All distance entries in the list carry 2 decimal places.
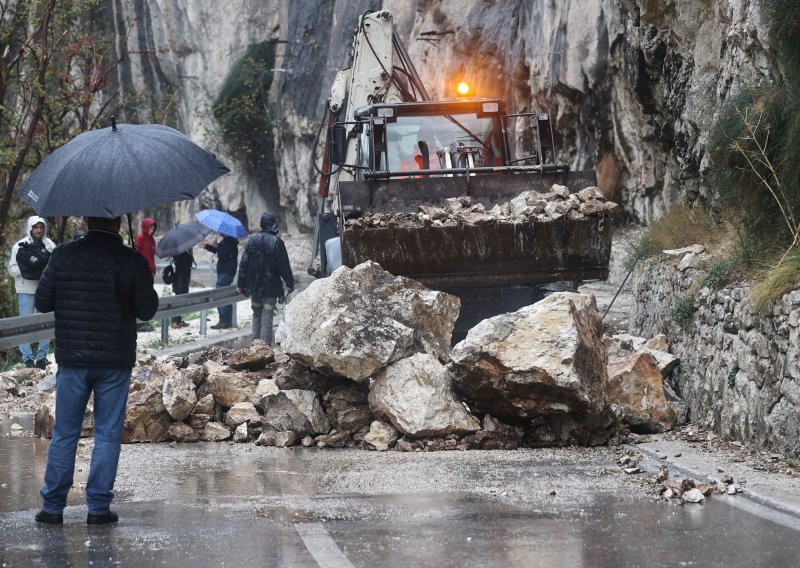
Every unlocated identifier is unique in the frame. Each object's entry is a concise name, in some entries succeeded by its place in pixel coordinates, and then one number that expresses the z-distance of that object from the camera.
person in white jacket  28.67
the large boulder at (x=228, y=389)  19.79
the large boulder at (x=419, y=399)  17.72
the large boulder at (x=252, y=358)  21.09
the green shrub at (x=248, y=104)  81.58
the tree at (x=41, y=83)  33.09
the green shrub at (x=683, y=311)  20.21
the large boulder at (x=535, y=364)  17.09
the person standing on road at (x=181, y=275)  40.21
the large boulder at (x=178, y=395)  19.12
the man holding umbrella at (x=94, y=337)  12.56
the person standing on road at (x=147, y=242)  37.78
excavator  23.39
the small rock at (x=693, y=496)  13.03
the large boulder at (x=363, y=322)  18.25
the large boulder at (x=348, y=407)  18.56
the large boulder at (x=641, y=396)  18.42
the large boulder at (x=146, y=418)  18.95
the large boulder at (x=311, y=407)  18.55
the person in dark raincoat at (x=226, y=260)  40.54
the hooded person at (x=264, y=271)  29.92
